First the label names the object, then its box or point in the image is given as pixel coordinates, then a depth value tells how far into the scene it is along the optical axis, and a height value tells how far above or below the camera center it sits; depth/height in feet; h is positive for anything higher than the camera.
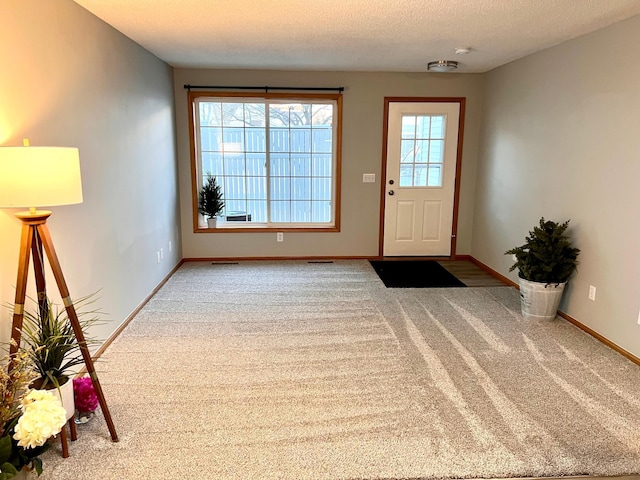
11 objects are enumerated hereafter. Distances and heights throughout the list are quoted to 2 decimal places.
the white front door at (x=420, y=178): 17.70 -0.42
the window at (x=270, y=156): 17.43 +0.40
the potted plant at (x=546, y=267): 11.45 -2.55
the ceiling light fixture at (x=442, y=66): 14.86 +3.42
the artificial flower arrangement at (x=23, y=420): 4.78 -2.83
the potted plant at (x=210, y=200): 17.61 -1.40
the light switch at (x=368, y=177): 17.98 -0.43
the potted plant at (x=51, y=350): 6.40 -2.72
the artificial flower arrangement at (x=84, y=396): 7.34 -3.81
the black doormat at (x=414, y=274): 15.34 -3.94
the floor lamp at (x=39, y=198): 5.60 -0.45
